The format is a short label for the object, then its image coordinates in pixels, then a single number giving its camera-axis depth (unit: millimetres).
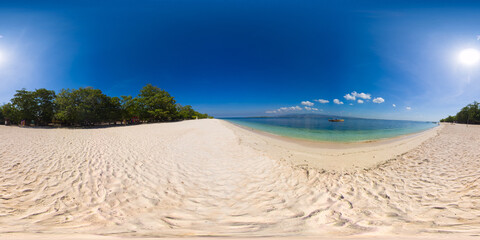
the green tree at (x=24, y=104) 24055
